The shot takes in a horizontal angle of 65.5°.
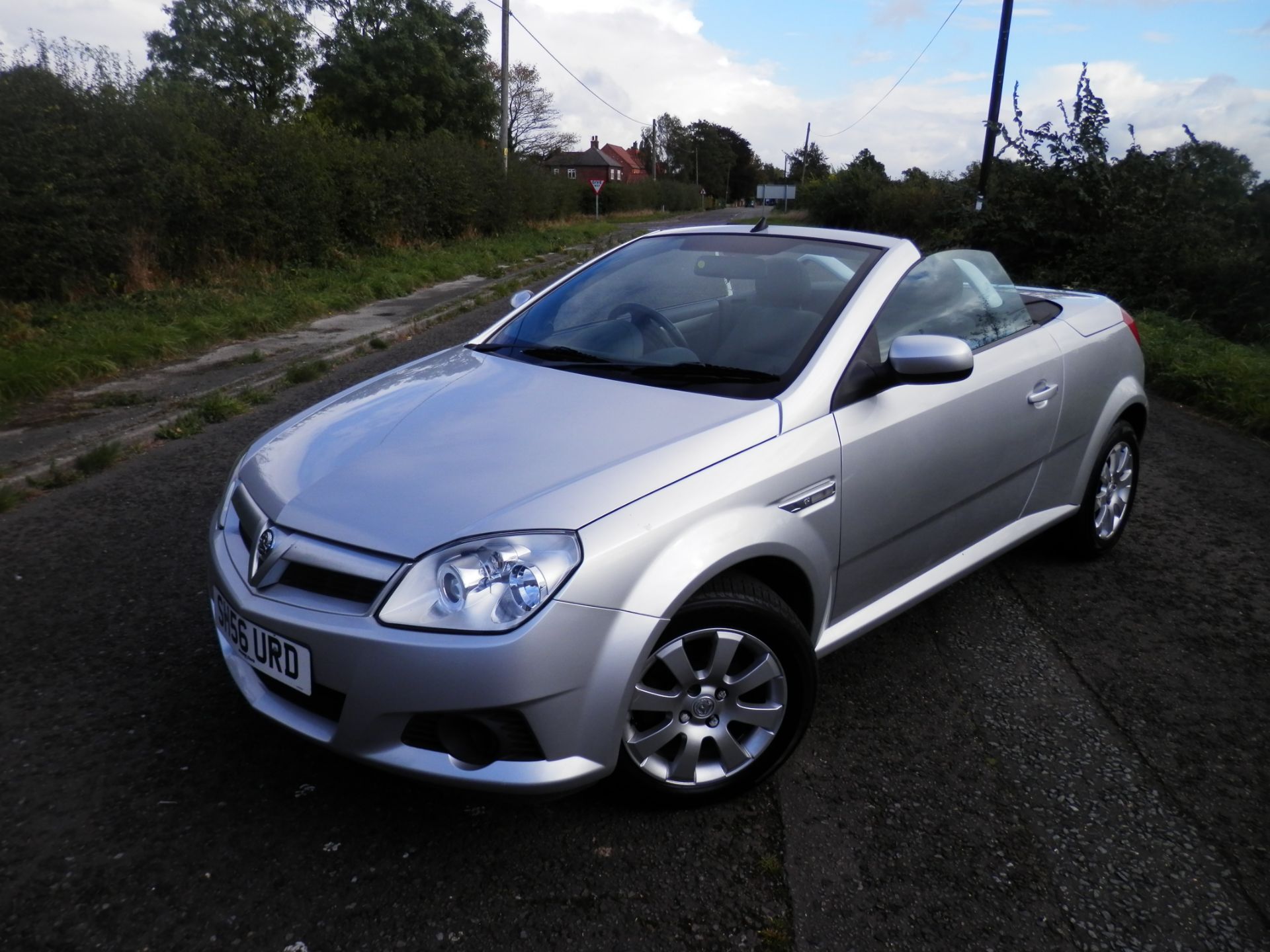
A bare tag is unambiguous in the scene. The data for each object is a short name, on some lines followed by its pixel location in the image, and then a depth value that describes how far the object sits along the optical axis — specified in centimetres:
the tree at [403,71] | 3856
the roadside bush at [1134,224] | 1283
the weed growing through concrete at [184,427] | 639
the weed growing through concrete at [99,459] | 560
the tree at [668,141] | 11400
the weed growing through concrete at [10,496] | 494
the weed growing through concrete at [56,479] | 534
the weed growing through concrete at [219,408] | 689
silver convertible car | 224
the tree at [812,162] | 9006
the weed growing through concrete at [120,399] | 719
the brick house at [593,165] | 10150
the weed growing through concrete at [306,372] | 824
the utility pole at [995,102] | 2284
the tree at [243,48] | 4094
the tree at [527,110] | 6688
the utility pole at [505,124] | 2775
